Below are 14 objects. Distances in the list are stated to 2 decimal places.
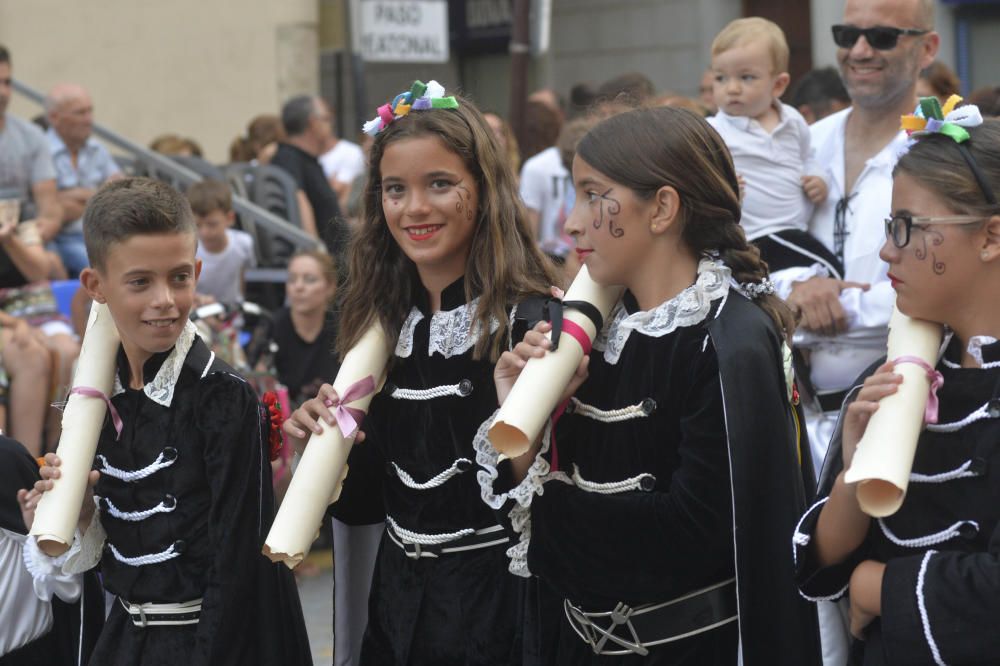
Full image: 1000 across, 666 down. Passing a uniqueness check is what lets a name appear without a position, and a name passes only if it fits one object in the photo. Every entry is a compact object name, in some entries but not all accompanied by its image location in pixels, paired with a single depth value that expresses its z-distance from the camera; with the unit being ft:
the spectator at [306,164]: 33.63
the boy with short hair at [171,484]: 11.19
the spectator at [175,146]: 38.37
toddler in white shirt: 15.03
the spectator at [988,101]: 17.15
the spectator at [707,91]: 26.13
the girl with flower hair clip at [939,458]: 8.39
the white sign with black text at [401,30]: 34.32
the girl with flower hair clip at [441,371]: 11.12
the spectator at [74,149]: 28.73
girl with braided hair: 9.44
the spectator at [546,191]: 28.53
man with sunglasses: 14.11
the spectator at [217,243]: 27.76
